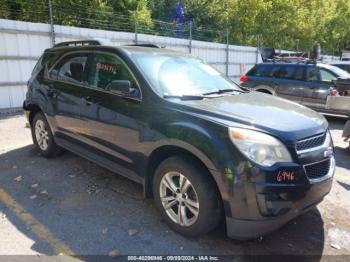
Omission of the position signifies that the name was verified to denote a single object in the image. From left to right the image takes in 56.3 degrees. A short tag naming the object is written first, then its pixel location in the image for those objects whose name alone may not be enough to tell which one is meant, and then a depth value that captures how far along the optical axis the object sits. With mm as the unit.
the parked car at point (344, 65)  11039
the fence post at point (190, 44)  14336
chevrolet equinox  2746
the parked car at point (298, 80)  9060
